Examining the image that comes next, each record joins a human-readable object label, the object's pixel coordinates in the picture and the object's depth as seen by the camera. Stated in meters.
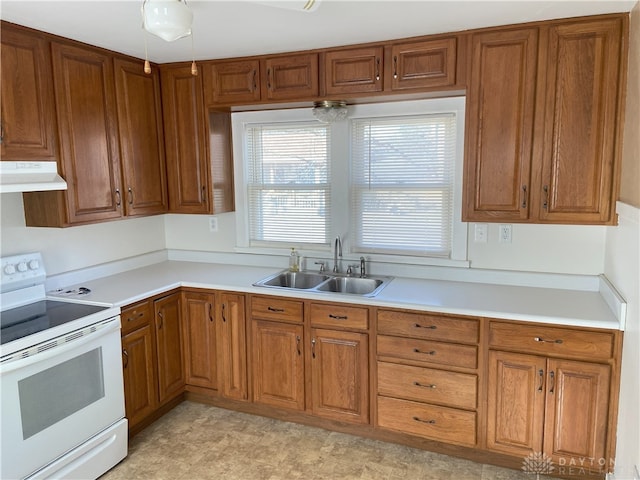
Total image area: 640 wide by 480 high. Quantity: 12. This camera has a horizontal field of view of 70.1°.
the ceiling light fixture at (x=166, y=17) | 1.58
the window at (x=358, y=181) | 2.90
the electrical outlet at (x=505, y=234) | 2.78
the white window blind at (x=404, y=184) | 2.90
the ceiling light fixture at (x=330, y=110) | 2.88
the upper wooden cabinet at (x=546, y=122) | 2.25
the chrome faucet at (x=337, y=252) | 3.17
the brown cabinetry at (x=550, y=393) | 2.20
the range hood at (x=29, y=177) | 2.19
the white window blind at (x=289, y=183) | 3.22
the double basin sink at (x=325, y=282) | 2.98
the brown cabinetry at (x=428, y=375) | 2.43
